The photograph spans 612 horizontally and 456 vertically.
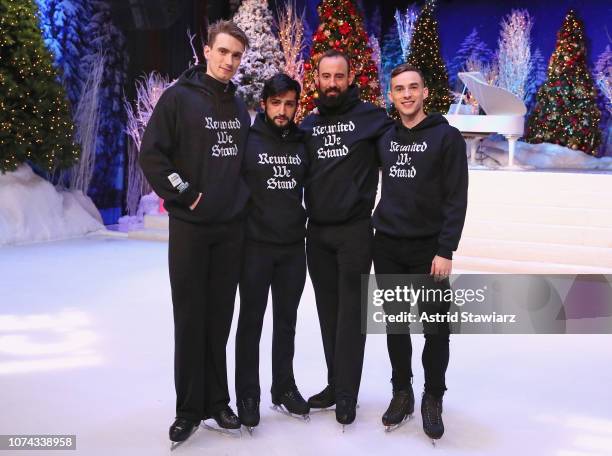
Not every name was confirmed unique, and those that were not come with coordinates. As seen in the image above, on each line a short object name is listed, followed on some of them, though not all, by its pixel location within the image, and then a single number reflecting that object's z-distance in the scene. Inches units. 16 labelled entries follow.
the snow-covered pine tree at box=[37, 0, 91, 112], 361.1
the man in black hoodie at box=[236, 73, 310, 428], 111.3
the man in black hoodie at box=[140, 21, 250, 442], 103.3
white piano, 386.0
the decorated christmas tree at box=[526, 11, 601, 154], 471.8
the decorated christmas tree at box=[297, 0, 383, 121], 381.4
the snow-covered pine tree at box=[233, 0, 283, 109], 408.8
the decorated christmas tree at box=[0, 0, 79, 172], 300.7
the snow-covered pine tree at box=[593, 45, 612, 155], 483.8
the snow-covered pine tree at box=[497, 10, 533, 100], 488.4
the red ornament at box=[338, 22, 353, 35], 381.4
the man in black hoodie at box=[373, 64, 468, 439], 108.3
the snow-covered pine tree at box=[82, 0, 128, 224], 383.2
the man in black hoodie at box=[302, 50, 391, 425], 112.0
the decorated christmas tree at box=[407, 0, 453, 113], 483.5
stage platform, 249.9
